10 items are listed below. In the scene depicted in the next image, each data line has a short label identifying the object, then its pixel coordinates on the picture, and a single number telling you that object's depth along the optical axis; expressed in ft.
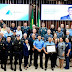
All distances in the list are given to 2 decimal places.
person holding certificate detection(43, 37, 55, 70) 22.79
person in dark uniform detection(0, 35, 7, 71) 22.47
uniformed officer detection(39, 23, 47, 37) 27.80
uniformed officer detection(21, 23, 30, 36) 28.75
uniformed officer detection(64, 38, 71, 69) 23.03
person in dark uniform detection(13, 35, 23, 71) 22.32
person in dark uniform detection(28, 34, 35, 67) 23.87
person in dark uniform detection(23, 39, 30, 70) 22.67
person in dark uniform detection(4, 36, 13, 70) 22.45
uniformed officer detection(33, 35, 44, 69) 23.03
